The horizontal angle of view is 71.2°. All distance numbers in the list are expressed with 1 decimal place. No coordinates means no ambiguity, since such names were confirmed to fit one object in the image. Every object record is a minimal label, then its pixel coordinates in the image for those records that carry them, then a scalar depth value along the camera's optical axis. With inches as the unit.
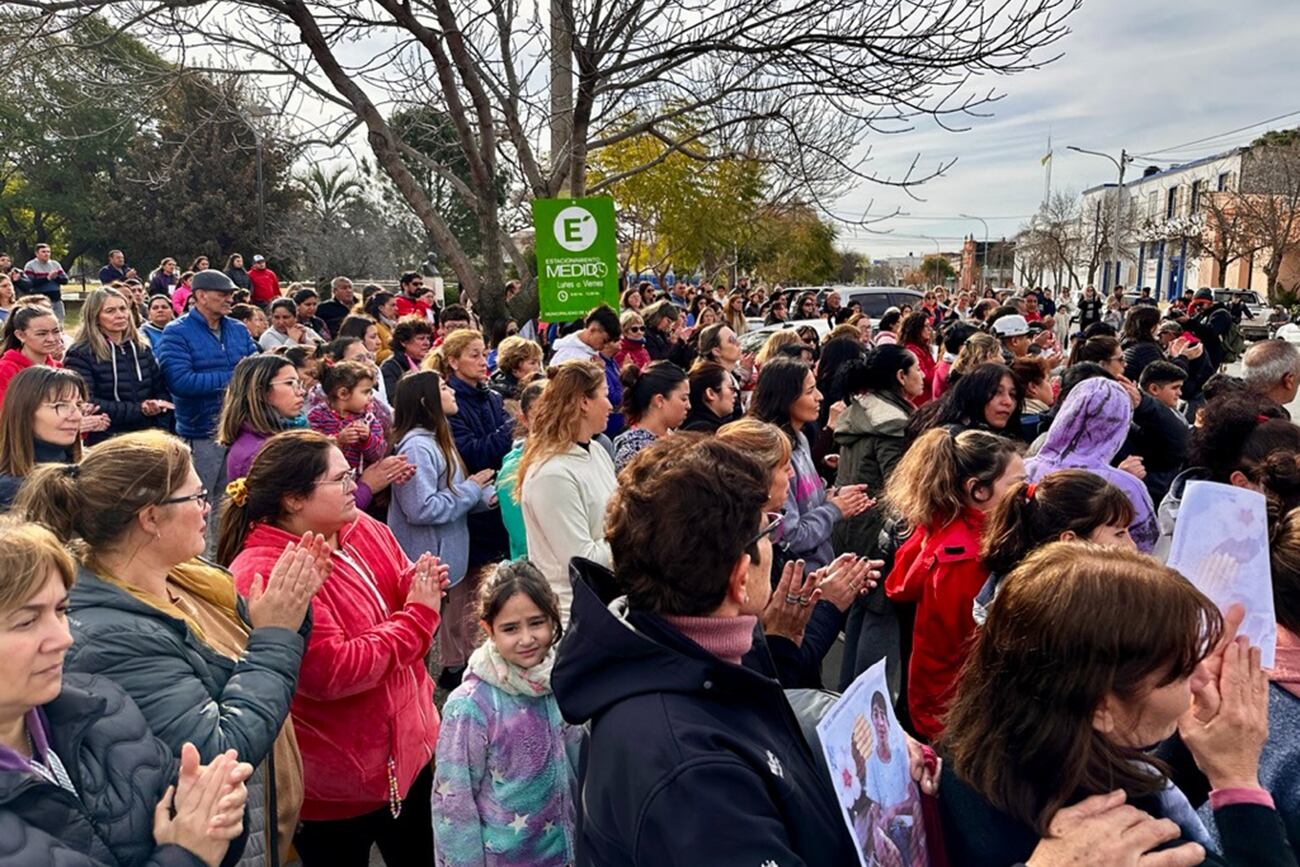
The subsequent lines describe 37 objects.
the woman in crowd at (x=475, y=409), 209.2
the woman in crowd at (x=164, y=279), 746.8
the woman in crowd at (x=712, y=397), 206.5
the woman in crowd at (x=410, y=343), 290.8
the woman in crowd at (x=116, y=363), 245.4
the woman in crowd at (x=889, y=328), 339.0
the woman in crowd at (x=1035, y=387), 227.8
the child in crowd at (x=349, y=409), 192.7
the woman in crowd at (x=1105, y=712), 61.0
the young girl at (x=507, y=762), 101.0
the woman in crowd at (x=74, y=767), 63.5
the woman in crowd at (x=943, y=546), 124.0
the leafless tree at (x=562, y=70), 298.0
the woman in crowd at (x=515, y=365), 241.4
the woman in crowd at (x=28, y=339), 232.1
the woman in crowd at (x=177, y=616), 79.6
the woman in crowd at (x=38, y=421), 159.3
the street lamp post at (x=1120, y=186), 1760.6
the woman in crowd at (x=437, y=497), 177.0
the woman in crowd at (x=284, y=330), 337.7
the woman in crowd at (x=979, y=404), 187.8
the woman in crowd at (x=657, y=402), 183.9
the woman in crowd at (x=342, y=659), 106.0
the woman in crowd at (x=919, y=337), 308.8
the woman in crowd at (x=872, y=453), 160.1
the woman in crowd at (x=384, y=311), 394.6
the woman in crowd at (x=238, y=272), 722.6
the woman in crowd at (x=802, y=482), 160.7
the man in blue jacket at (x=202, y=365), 256.2
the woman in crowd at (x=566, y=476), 143.7
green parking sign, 321.1
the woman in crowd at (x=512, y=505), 168.7
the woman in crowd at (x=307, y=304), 416.5
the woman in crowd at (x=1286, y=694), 72.5
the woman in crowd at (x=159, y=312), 393.4
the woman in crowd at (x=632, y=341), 332.8
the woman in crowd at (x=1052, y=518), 109.5
